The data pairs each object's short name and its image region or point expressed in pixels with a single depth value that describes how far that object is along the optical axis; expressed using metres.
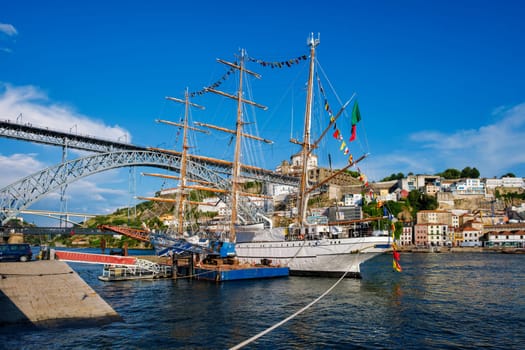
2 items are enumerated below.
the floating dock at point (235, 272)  29.23
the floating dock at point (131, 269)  30.89
